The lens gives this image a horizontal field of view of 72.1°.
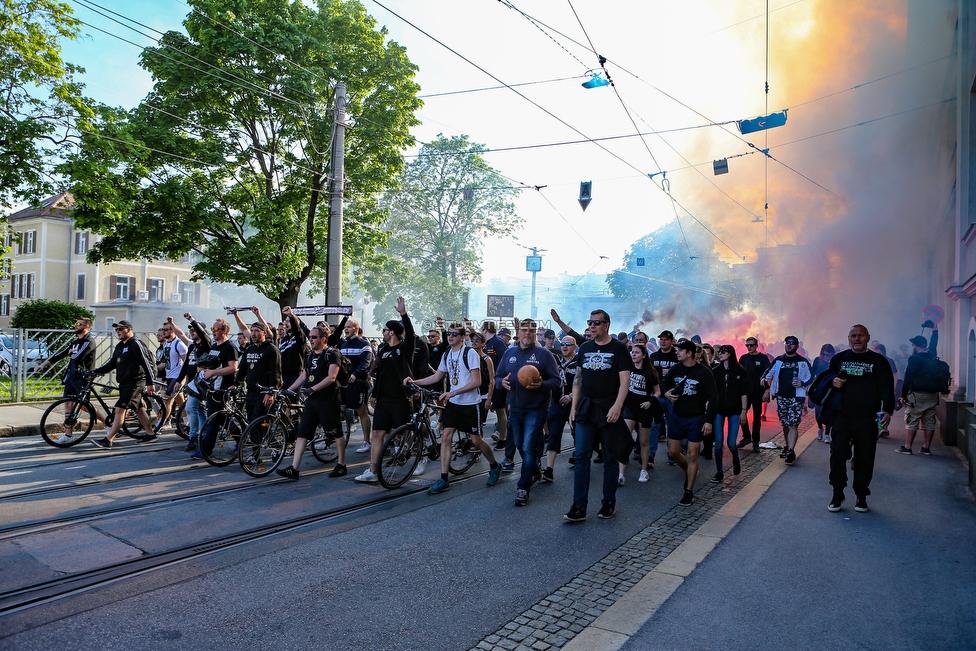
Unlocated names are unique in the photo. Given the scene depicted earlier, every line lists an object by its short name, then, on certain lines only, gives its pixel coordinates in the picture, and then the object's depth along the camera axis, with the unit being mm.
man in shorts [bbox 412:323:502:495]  7188
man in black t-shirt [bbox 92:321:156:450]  9250
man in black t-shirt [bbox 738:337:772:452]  10578
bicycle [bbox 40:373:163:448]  9039
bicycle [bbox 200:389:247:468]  7910
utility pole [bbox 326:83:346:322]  14766
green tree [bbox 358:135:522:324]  41375
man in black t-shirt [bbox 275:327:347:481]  7430
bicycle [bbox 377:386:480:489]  7043
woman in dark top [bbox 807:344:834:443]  13297
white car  12695
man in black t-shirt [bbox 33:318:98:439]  9242
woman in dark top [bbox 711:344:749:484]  8523
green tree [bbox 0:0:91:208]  15117
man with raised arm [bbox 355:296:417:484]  7180
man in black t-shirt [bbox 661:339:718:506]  6891
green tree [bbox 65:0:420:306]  17719
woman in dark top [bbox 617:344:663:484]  7612
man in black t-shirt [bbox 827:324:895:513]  6586
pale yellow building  42094
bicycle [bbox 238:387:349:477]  7457
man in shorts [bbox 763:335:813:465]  9742
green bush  20016
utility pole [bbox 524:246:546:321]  38594
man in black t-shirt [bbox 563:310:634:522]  5984
